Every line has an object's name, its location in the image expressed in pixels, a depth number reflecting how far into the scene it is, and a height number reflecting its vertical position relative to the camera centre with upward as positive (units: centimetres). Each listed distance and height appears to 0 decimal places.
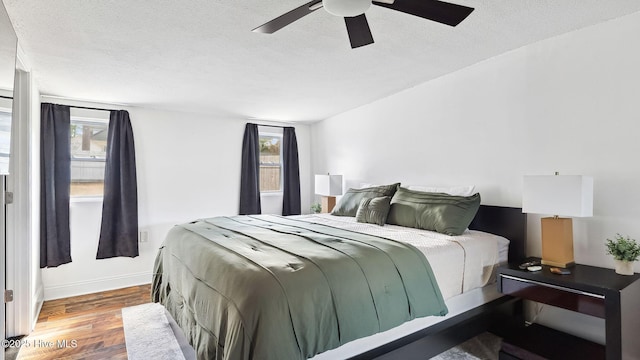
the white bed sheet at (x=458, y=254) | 212 -53
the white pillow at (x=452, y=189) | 294 -10
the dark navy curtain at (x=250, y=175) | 496 +8
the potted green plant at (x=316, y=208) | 516 -45
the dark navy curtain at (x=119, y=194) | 401 -15
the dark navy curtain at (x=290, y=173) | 538 +11
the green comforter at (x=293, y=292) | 141 -57
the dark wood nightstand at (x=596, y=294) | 177 -70
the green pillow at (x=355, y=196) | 344 -19
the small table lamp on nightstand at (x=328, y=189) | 455 -13
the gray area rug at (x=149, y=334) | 241 -128
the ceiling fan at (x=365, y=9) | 160 +86
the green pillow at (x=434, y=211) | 259 -28
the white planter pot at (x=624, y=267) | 199 -56
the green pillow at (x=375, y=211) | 308 -31
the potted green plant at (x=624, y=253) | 195 -47
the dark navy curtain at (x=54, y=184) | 362 -1
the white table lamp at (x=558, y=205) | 201 -18
